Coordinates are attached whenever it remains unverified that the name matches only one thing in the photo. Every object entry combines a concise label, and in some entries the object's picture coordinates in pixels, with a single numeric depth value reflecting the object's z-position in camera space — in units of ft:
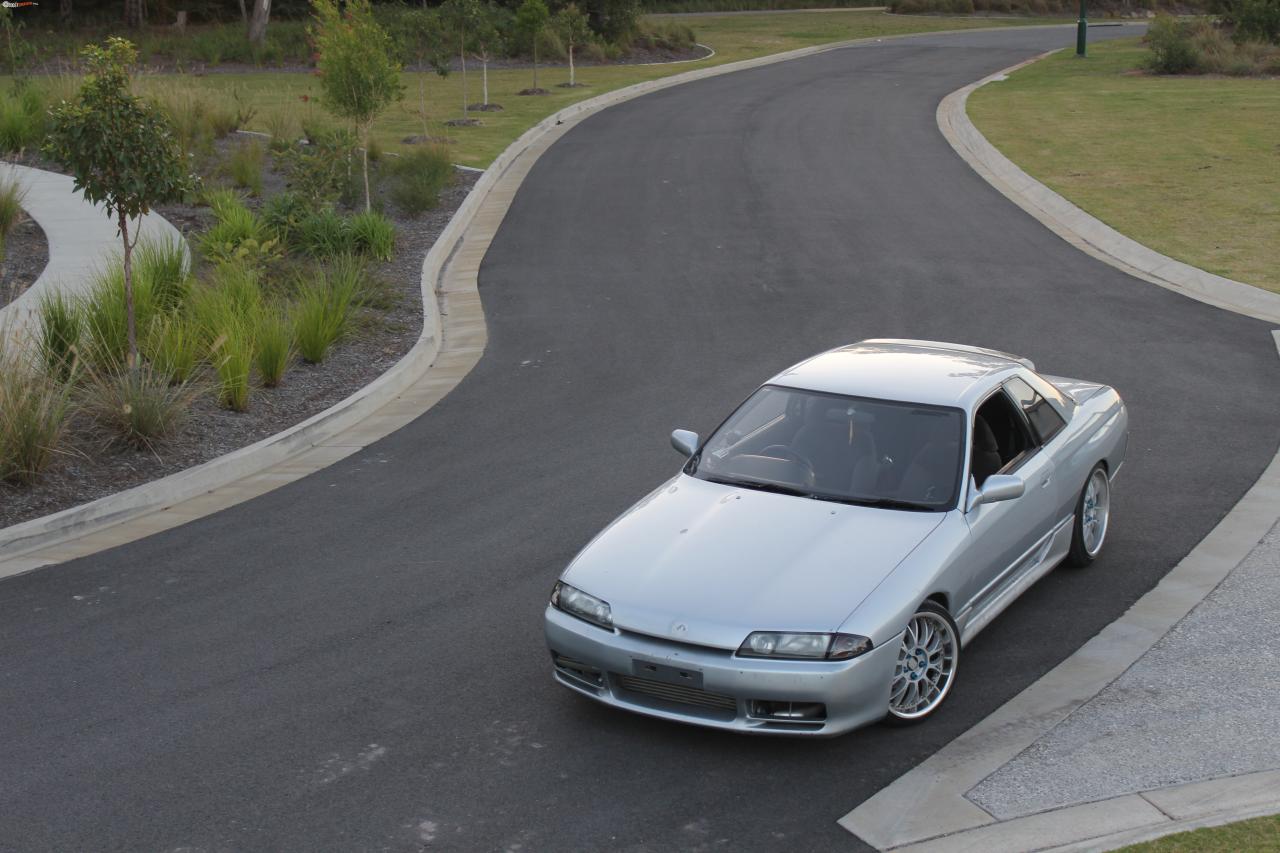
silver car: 19.44
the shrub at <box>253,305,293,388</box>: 39.86
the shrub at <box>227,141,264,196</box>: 67.82
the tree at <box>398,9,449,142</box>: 101.04
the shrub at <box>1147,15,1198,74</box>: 120.47
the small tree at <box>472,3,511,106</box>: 104.53
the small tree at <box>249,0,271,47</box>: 149.38
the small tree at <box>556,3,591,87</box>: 126.82
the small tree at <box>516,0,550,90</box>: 117.70
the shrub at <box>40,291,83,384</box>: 37.68
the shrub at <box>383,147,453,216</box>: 66.80
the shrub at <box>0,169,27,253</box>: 58.08
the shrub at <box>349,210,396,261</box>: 56.13
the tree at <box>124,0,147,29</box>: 161.58
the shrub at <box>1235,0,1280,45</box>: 122.11
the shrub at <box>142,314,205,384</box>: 37.91
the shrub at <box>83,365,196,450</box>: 34.50
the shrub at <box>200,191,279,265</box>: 49.44
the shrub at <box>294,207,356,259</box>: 54.19
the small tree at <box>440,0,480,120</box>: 103.24
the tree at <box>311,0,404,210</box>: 65.36
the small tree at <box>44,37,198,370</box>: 34.60
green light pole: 140.77
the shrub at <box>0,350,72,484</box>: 31.50
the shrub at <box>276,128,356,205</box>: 58.39
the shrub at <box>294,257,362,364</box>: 42.42
